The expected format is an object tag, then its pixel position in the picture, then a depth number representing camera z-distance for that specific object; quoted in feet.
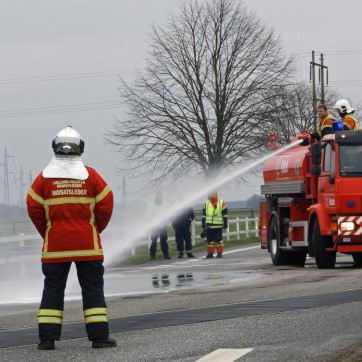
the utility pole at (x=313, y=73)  214.48
